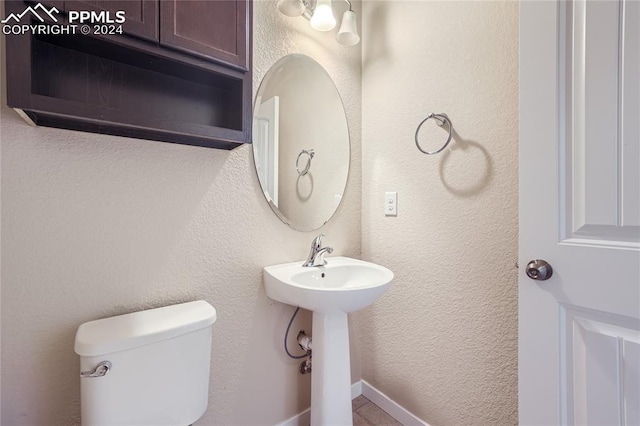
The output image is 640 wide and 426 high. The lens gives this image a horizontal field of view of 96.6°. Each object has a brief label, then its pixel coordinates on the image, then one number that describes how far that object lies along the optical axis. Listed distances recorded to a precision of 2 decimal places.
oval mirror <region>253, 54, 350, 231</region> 1.30
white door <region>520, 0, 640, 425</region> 0.71
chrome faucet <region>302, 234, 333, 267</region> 1.33
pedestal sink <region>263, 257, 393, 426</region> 1.10
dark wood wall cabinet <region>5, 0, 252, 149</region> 0.74
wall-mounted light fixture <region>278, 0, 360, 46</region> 1.21
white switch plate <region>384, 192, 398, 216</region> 1.45
